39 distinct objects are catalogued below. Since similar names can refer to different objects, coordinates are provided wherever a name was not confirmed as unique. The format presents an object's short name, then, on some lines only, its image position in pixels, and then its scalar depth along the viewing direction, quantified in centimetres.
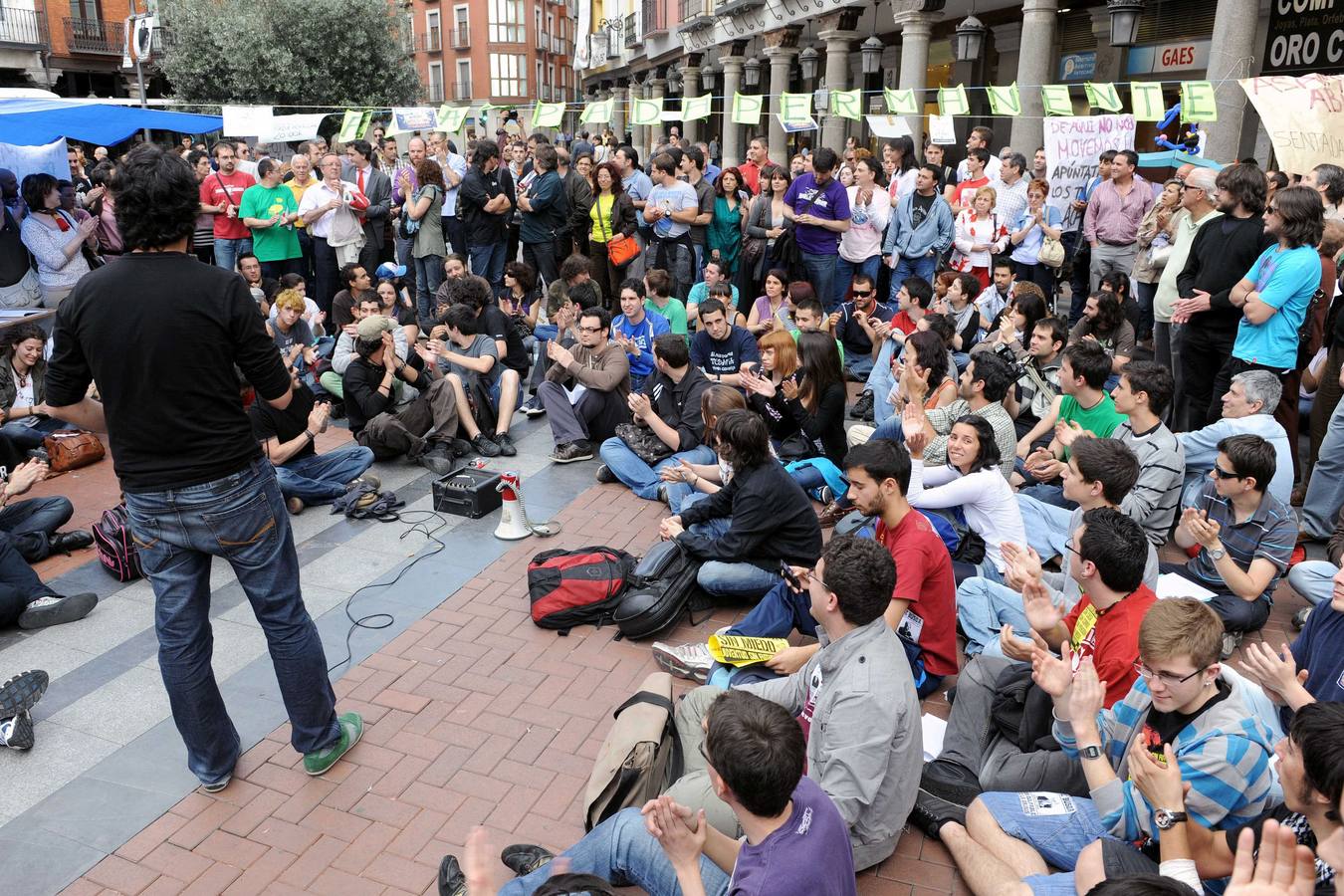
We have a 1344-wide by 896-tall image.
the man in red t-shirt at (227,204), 1141
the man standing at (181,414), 346
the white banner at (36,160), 1048
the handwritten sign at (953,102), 1185
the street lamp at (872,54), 1905
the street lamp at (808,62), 2448
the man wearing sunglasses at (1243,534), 489
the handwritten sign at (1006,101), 1152
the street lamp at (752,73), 2756
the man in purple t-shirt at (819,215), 1006
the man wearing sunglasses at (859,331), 977
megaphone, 668
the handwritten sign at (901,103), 1272
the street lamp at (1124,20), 1162
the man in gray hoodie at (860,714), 336
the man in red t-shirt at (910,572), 440
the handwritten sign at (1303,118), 825
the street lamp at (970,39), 1598
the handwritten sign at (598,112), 1524
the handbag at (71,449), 799
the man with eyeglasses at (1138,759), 301
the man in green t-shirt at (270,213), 1105
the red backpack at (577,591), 547
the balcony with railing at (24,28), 3312
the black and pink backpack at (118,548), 611
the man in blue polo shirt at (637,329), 855
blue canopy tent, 1191
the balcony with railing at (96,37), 3556
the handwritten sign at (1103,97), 1066
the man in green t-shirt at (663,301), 888
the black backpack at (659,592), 533
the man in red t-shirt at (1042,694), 378
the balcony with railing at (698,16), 3077
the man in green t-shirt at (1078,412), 633
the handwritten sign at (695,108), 1532
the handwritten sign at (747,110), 1382
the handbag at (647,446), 753
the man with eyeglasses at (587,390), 797
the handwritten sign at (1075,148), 1030
